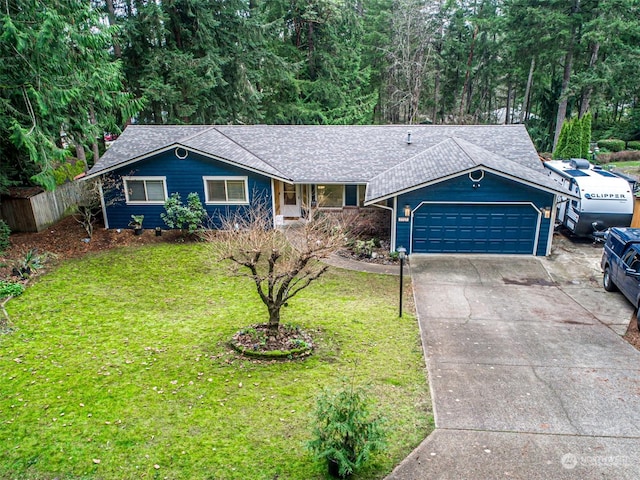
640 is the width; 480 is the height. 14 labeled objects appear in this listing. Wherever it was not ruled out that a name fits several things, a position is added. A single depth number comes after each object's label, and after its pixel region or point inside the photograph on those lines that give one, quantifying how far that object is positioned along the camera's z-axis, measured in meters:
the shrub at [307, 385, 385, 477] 5.77
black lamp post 10.91
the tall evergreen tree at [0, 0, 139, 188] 13.13
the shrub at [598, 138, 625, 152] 36.06
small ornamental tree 9.17
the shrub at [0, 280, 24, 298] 12.29
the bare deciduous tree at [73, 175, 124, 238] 17.45
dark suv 11.70
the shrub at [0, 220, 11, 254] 15.19
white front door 19.75
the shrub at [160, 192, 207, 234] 17.56
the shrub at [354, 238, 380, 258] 16.48
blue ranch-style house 15.88
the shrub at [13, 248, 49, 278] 13.64
